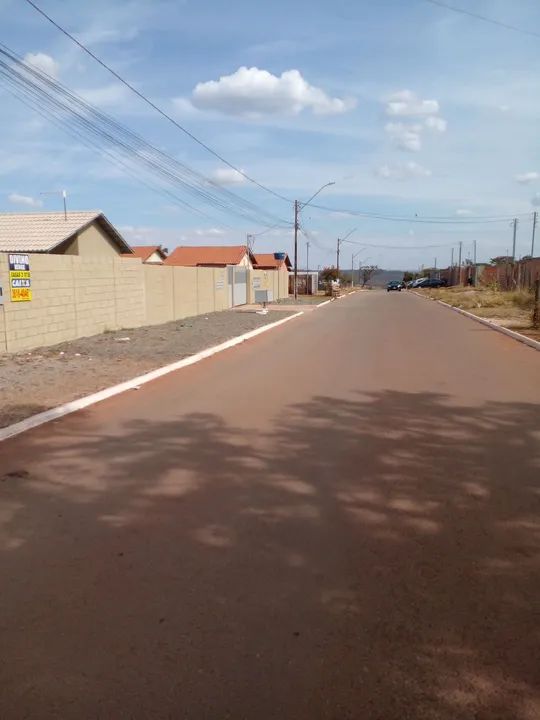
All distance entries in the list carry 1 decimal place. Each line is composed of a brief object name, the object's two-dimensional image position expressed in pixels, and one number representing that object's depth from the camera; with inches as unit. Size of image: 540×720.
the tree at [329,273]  3363.7
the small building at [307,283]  2461.9
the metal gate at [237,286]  1225.8
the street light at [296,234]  1674.7
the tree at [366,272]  4574.3
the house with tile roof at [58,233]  1019.9
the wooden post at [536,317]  739.4
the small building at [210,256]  2598.4
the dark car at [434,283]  3459.6
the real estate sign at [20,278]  480.4
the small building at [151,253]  2674.7
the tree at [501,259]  3371.1
